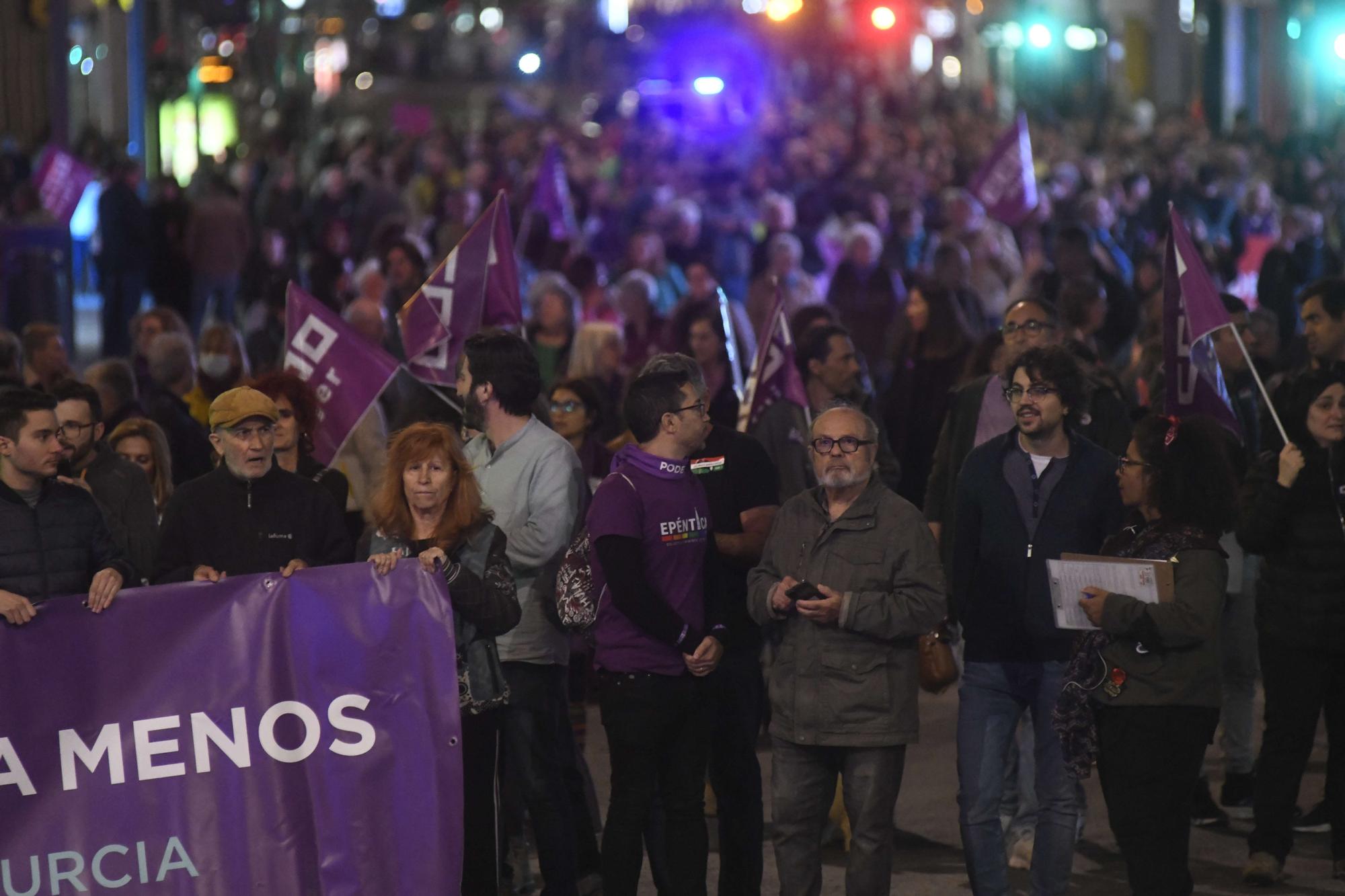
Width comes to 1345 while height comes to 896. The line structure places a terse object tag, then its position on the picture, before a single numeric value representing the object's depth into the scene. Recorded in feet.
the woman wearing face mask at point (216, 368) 67.27
